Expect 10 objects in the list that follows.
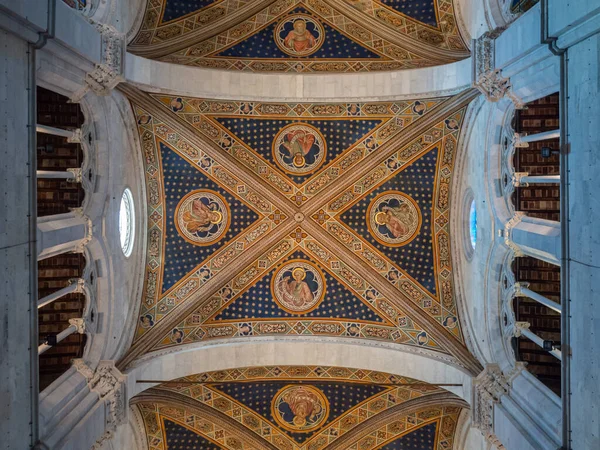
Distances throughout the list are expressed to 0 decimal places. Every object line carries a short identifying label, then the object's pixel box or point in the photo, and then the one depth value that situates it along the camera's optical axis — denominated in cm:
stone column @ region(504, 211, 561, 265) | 1070
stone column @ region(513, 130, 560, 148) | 1115
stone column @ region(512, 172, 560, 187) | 1134
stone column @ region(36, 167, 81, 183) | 1158
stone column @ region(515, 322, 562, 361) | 1242
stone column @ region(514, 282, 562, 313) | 1144
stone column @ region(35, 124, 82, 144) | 1130
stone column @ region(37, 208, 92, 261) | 1106
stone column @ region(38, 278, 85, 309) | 1222
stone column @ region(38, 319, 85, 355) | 1293
